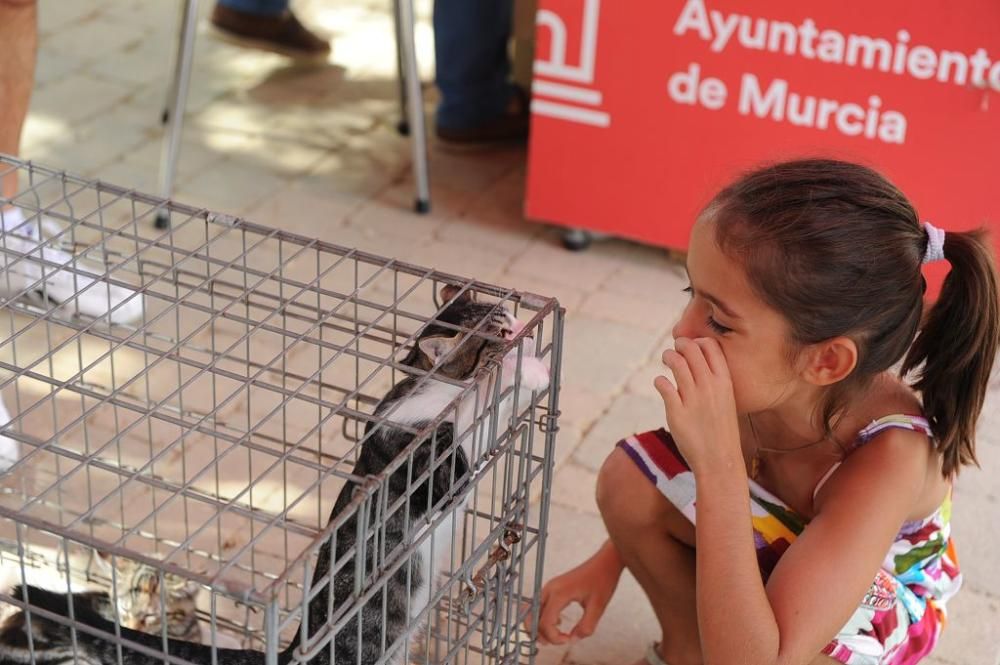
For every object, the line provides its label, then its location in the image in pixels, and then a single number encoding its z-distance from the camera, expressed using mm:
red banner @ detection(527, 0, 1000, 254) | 2850
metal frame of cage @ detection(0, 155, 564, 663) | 1874
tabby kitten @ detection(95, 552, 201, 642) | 2274
